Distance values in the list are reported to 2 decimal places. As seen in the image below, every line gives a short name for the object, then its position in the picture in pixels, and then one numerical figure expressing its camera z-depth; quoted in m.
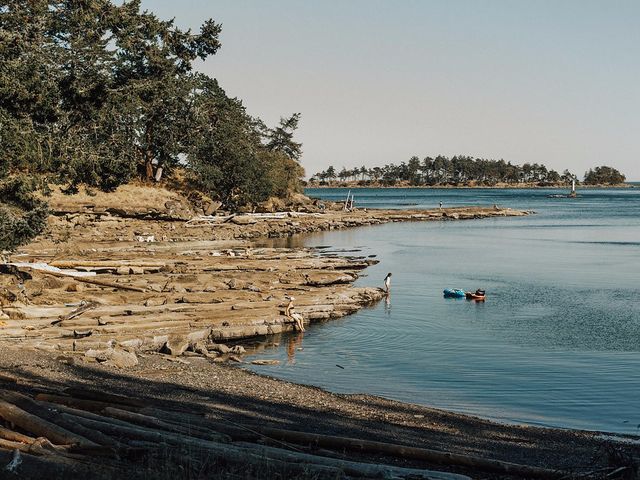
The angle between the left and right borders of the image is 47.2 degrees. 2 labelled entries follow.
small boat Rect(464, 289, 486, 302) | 38.03
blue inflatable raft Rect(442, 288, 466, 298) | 38.44
